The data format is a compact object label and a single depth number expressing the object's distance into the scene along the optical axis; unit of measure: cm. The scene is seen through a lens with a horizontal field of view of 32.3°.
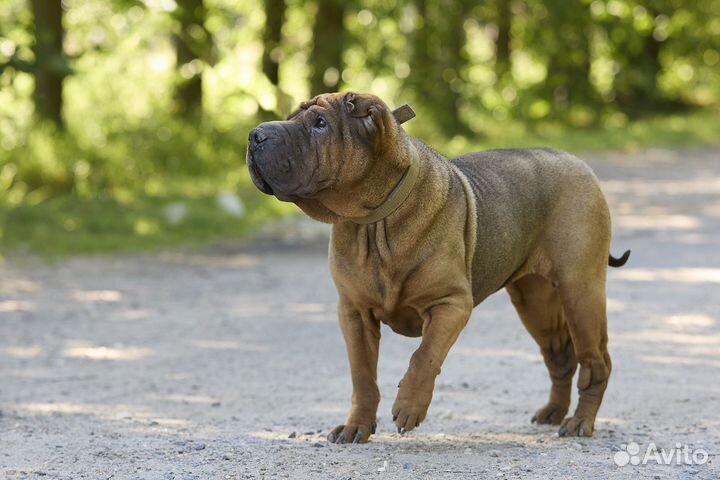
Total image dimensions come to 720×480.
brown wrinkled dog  546
